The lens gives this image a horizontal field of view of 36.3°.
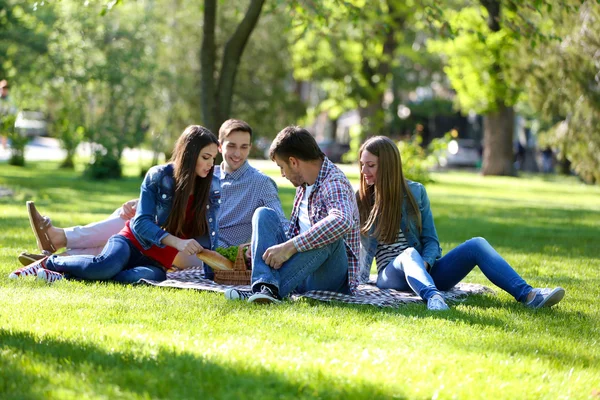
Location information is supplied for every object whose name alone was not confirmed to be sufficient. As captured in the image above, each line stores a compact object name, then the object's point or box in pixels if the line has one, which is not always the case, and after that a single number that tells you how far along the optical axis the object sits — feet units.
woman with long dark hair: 24.32
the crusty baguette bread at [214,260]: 24.00
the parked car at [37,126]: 221.01
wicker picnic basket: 24.32
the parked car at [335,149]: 158.82
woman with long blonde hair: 22.43
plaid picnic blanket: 22.62
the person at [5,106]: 87.28
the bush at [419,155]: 78.79
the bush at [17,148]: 100.98
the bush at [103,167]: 80.18
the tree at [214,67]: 54.13
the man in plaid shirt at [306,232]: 21.21
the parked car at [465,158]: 173.58
